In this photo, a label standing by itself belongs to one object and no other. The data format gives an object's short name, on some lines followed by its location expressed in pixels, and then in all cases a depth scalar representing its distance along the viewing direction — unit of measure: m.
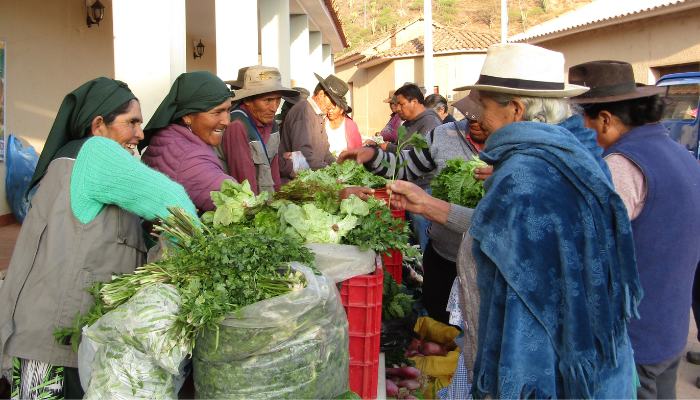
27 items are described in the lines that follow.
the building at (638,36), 14.05
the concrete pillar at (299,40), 12.02
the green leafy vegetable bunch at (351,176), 3.80
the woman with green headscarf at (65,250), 2.14
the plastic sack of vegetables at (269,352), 1.86
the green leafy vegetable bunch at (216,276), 1.88
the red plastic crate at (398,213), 3.74
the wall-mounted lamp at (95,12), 7.95
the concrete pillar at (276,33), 8.95
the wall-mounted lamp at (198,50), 13.13
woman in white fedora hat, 1.99
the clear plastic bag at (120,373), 1.84
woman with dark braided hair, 2.51
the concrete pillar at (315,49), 15.43
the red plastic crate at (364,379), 2.39
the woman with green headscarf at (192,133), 2.96
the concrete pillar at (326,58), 18.07
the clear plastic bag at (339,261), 2.32
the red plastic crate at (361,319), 2.35
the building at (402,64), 25.75
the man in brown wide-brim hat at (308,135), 6.29
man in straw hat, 3.99
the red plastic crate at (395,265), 3.68
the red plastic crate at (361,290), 2.33
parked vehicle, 9.55
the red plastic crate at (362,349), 2.37
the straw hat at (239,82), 5.13
